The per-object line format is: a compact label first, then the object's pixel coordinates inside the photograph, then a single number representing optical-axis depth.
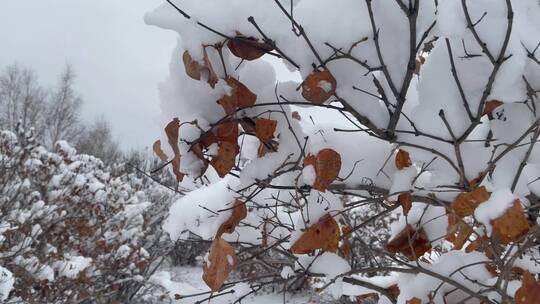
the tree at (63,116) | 30.23
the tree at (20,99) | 29.03
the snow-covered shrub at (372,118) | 0.97
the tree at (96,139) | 26.72
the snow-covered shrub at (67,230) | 4.81
